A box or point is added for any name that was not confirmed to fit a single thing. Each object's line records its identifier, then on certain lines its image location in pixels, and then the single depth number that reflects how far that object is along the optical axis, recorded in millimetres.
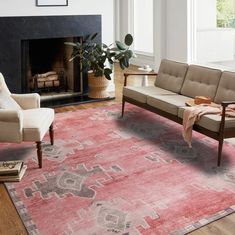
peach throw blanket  3752
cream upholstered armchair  3449
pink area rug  2635
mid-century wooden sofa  3575
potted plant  5949
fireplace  5594
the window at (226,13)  7270
